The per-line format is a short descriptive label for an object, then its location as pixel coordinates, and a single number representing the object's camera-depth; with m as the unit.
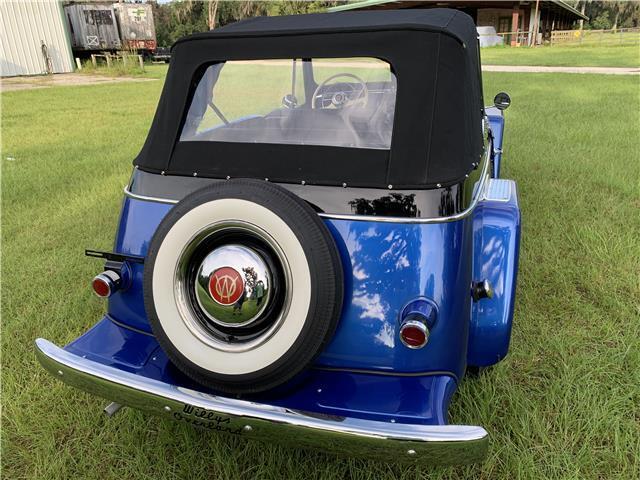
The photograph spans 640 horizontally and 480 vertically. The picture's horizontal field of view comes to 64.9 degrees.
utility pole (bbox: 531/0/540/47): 30.23
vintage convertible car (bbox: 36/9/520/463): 1.64
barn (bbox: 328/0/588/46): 28.83
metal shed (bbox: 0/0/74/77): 20.53
